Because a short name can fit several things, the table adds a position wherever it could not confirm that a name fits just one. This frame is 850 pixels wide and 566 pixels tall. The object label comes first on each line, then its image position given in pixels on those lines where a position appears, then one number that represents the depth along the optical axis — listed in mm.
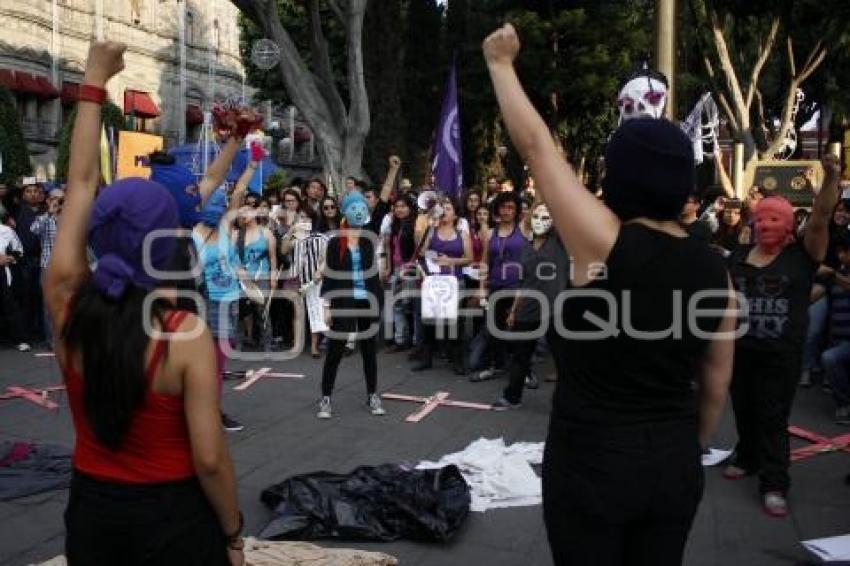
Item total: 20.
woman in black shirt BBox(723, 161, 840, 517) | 5227
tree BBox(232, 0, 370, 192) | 17266
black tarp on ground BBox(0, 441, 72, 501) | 5562
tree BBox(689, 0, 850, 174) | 22328
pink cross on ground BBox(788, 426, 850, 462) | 6520
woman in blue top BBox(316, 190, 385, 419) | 7453
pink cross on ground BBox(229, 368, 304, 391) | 8922
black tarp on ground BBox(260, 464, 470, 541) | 4746
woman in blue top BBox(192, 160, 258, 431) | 7020
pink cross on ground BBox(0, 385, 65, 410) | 7973
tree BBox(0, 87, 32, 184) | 24983
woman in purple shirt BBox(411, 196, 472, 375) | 9773
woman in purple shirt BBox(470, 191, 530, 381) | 9195
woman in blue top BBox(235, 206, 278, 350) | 10422
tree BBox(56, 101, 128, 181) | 27266
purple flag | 12453
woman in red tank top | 2268
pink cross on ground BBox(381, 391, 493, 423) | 7641
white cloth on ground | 5402
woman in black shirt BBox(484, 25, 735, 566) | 2205
